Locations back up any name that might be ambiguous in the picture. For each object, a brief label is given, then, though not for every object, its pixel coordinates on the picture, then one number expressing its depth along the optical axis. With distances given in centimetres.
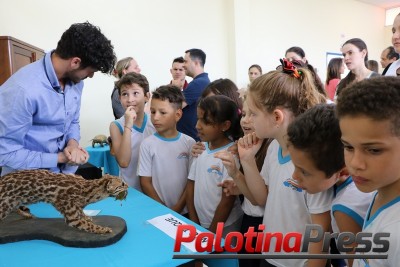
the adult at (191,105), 261
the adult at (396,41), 234
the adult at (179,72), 404
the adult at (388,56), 421
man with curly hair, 137
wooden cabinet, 259
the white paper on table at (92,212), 130
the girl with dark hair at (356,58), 350
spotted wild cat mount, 105
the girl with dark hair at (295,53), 354
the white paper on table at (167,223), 109
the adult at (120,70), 346
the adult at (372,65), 485
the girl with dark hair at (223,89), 204
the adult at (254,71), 511
